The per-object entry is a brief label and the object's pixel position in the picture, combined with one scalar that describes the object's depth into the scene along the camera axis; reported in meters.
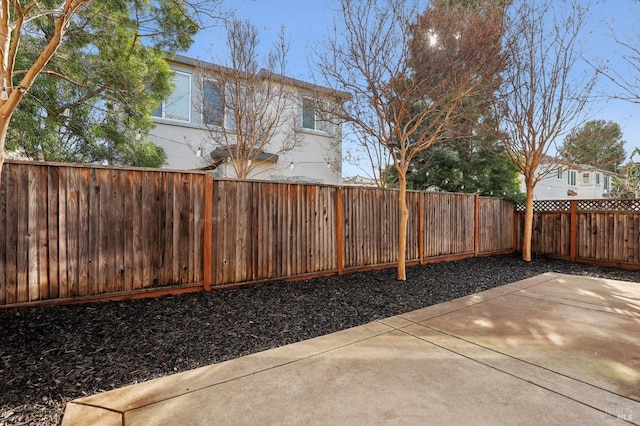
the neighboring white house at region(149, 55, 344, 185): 7.95
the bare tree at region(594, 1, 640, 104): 4.22
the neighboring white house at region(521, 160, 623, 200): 17.94
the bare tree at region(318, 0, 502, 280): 4.81
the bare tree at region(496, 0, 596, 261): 6.77
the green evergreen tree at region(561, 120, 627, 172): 8.09
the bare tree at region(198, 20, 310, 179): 6.92
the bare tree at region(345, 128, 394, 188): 7.88
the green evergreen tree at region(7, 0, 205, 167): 4.62
